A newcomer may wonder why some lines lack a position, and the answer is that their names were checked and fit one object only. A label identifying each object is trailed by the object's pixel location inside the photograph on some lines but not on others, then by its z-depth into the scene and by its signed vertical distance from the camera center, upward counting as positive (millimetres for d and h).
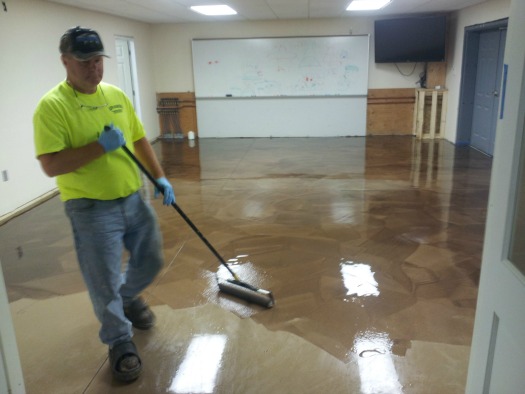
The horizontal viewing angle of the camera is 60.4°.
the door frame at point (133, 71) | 8102 +161
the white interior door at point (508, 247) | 1126 -477
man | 1856 -411
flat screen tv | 7973 +567
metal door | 6551 -288
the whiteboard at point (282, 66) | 8656 +183
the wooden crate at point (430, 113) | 8312 -758
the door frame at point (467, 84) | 7289 -231
